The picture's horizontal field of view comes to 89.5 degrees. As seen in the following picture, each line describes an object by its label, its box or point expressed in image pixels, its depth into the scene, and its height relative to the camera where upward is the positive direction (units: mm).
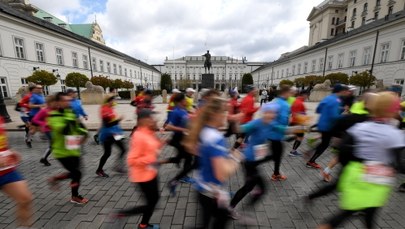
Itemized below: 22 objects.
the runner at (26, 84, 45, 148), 6199 -650
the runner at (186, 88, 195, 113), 5411 -528
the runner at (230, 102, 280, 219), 2908 -982
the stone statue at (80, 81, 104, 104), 23359 -1718
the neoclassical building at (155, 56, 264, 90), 111000 +6097
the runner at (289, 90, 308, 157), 5082 -836
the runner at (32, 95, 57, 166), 4215 -844
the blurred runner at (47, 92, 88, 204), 3172 -869
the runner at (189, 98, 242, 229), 1900 -770
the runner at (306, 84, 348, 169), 4363 -685
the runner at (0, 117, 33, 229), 2369 -1222
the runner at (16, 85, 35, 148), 6461 -949
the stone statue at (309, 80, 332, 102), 24016 -1222
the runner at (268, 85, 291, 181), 3538 -776
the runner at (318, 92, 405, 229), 1950 -797
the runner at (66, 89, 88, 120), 6121 -838
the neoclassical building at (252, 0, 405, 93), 26891 +5843
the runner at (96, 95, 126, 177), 4289 -1016
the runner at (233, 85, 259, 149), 5473 -679
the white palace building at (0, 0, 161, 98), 23969 +4340
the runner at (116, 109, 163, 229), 2551 -1005
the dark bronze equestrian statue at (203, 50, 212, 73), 29397 +2737
